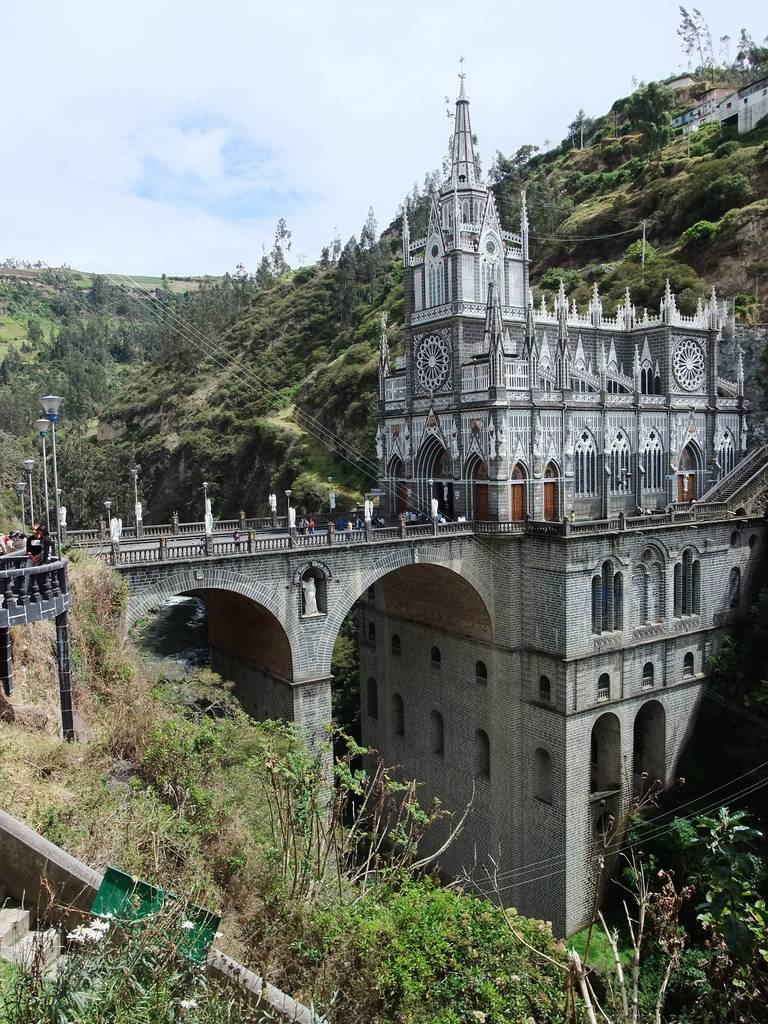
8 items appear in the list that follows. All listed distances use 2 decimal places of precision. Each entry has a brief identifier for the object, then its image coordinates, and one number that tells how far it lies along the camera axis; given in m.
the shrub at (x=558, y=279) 67.75
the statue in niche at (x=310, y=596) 26.18
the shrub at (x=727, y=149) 66.31
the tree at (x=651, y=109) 83.03
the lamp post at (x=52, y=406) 14.95
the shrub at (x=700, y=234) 57.66
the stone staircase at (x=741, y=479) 36.12
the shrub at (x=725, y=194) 59.06
